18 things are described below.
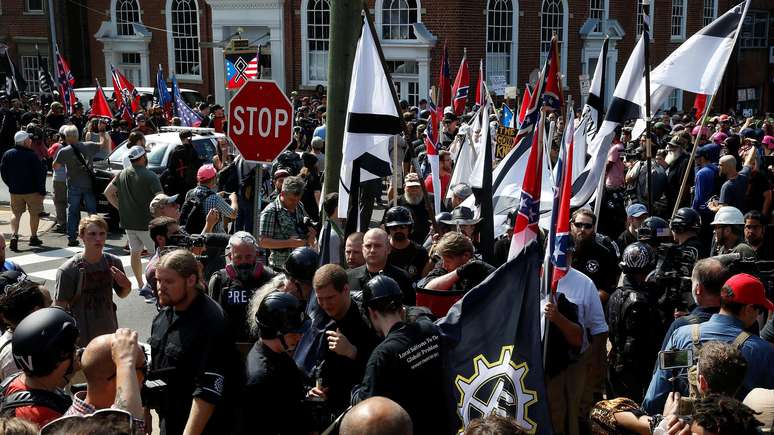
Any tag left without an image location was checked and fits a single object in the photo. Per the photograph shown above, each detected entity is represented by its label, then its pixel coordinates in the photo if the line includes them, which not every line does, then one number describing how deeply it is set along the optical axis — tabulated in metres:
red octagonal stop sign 7.16
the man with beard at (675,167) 11.41
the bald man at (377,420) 2.83
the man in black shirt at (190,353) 4.18
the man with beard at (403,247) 6.95
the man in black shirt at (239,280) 5.80
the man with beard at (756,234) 7.47
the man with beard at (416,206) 9.19
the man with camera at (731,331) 4.41
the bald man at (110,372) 3.60
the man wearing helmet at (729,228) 7.29
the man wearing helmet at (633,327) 5.67
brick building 29.09
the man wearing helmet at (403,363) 4.00
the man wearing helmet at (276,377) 4.08
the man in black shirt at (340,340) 4.57
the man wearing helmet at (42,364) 3.57
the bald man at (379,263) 5.89
